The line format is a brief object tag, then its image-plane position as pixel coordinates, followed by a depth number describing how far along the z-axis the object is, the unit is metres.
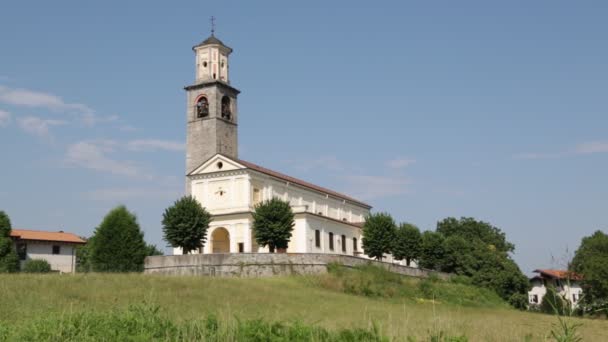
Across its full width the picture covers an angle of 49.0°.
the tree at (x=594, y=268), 63.94
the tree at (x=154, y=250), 72.57
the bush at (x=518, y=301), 64.56
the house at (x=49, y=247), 71.69
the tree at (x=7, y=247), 62.19
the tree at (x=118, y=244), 51.41
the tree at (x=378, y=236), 60.34
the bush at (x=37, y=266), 63.53
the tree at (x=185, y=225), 52.34
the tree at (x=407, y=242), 62.81
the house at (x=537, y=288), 83.06
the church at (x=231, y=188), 59.67
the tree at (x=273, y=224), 52.09
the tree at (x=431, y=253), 66.06
